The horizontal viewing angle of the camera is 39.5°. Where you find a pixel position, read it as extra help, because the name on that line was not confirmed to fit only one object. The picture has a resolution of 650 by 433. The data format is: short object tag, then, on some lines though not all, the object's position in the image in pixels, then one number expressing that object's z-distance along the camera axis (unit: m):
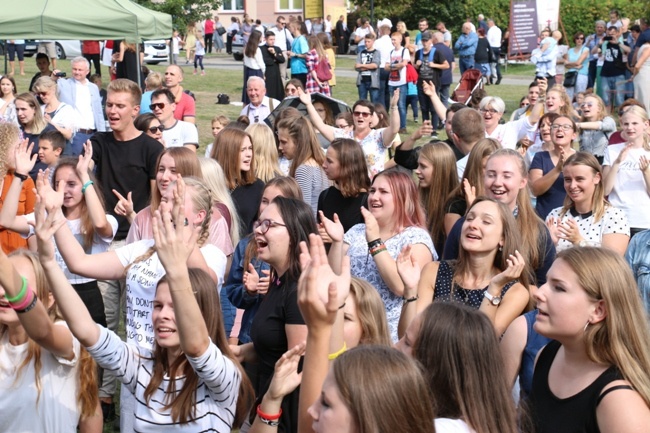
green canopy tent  12.22
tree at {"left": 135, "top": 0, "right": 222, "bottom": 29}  24.10
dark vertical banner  24.14
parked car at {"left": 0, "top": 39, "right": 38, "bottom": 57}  31.05
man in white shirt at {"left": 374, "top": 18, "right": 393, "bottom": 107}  18.47
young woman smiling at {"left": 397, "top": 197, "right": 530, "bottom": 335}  4.59
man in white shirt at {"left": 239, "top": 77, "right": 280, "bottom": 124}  11.10
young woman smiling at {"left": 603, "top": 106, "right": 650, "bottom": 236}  7.39
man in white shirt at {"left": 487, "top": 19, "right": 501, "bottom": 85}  26.47
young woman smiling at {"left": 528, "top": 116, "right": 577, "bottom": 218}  7.43
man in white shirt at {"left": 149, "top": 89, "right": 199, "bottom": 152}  9.06
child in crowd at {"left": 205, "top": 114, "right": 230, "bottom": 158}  10.29
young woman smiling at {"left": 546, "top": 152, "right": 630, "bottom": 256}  6.12
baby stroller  17.28
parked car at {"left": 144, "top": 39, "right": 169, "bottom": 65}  30.23
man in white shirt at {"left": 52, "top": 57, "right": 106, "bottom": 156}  12.21
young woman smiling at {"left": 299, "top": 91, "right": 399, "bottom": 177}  8.99
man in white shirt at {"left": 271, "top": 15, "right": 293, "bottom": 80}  23.52
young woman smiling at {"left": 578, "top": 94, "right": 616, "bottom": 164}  9.93
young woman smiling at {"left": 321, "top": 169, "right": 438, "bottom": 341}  5.16
